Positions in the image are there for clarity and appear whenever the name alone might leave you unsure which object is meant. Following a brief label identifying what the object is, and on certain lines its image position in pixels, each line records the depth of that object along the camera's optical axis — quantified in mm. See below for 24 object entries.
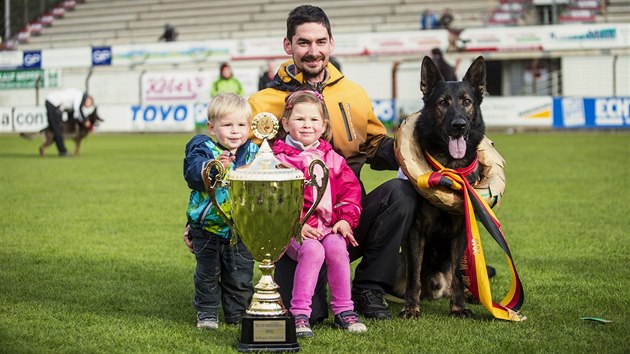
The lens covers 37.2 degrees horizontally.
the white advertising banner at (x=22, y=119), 26164
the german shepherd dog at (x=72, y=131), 19756
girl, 4809
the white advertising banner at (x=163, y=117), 28438
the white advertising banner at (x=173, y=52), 32000
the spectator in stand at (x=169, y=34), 34469
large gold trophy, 4348
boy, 4883
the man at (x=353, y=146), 5273
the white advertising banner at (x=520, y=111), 25797
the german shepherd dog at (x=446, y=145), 5199
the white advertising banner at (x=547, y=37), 26984
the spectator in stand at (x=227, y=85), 20062
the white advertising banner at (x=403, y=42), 28453
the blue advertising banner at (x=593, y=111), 25172
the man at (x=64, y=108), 19094
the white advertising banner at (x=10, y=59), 35000
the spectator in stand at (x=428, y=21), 30328
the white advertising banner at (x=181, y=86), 30109
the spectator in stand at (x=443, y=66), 18109
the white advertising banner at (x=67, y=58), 33781
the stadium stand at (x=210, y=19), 33438
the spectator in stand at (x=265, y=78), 17250
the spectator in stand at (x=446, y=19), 29531
